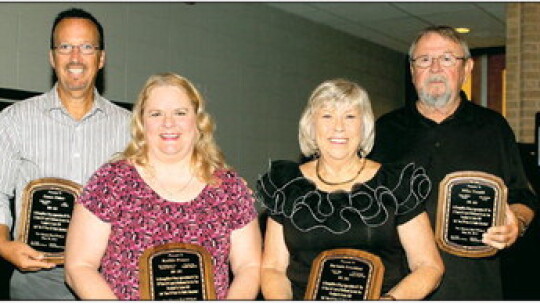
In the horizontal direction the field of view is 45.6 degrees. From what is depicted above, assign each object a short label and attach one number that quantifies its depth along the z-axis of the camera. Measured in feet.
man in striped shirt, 8.40
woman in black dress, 6.95
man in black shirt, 8.39
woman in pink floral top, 6.72
